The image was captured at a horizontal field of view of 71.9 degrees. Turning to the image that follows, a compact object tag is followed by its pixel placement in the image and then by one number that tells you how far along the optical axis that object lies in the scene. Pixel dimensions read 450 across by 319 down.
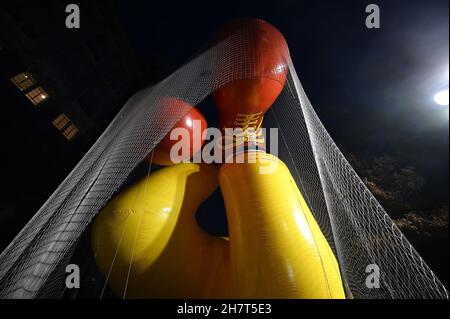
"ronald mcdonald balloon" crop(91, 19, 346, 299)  7.06
